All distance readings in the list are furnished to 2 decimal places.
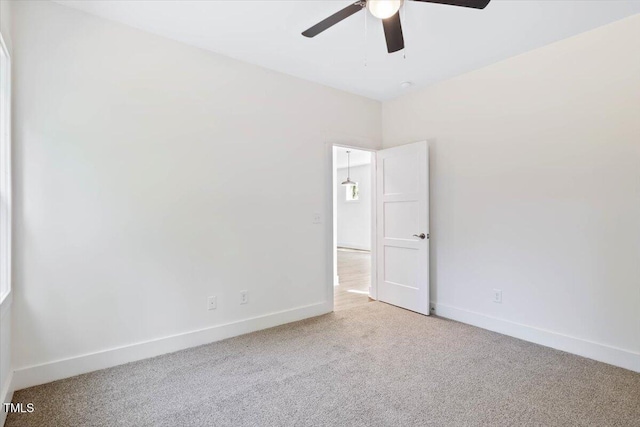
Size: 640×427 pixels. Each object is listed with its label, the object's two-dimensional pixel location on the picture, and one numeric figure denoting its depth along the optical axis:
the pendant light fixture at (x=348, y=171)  9.09
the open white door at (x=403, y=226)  3.67
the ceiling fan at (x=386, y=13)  1.76
